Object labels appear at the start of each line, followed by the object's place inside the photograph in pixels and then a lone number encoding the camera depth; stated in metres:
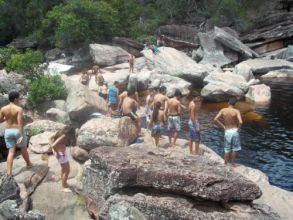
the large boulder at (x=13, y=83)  21.53
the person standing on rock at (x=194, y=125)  13.63
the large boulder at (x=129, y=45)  38.25
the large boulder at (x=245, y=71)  29.89
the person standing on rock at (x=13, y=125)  10.90
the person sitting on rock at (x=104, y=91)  22.79
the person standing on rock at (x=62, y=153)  10.71
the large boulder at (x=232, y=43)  36.12
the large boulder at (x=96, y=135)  13.12
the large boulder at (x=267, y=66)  33.25
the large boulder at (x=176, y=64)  29.28
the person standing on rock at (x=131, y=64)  30.72
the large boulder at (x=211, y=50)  36.22
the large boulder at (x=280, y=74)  31.96
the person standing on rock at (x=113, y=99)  17.73
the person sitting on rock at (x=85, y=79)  25.95
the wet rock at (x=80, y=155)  12.82
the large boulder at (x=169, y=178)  9.40
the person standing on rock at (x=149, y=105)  16.61
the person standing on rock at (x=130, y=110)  14.95
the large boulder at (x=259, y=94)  25.34
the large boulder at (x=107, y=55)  34.94
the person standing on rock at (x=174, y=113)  14.56
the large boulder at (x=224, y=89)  25.14
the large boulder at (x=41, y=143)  13.21
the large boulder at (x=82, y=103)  17.88
